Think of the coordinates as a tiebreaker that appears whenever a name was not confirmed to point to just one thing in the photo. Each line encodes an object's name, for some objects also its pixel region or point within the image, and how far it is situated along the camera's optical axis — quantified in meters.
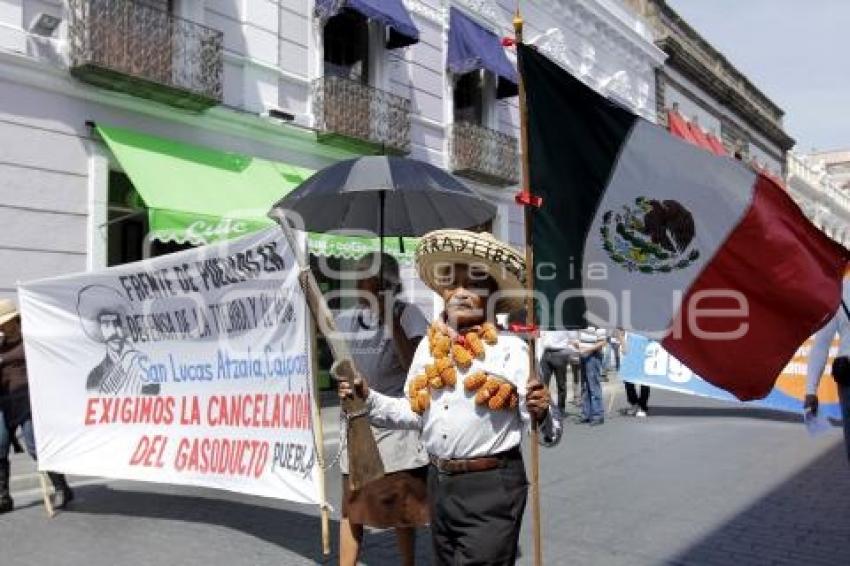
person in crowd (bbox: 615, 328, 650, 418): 12.19
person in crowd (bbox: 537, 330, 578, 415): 11.81
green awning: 10.69
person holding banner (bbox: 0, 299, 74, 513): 6.42
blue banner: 10.67
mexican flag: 3.85
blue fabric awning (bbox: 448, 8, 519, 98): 16.97
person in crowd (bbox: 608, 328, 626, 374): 18.03
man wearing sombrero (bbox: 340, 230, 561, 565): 3.16
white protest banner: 5.17
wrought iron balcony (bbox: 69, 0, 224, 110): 10.55
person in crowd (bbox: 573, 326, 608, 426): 11.16
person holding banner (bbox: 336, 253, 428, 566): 4.25
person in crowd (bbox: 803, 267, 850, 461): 4.72
